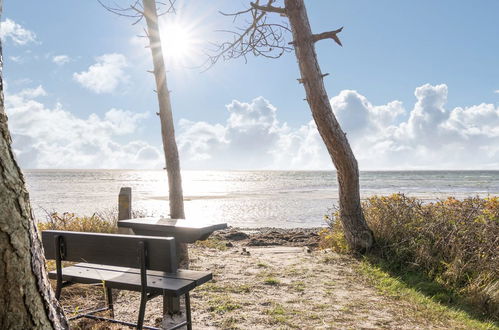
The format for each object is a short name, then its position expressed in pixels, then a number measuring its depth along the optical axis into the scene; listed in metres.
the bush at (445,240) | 5.24
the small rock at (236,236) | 11.40
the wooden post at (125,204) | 7.07
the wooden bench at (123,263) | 3.32
